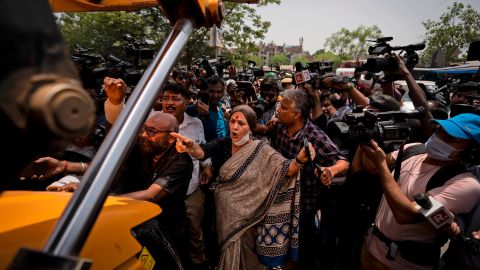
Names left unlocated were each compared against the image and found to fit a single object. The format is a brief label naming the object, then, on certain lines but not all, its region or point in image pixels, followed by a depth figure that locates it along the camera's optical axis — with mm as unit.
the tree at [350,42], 64250
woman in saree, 2557
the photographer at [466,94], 3518
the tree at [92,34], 33344
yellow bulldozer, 374
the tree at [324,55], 83662
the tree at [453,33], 37875
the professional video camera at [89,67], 3393
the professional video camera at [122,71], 3297
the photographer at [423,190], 1870
